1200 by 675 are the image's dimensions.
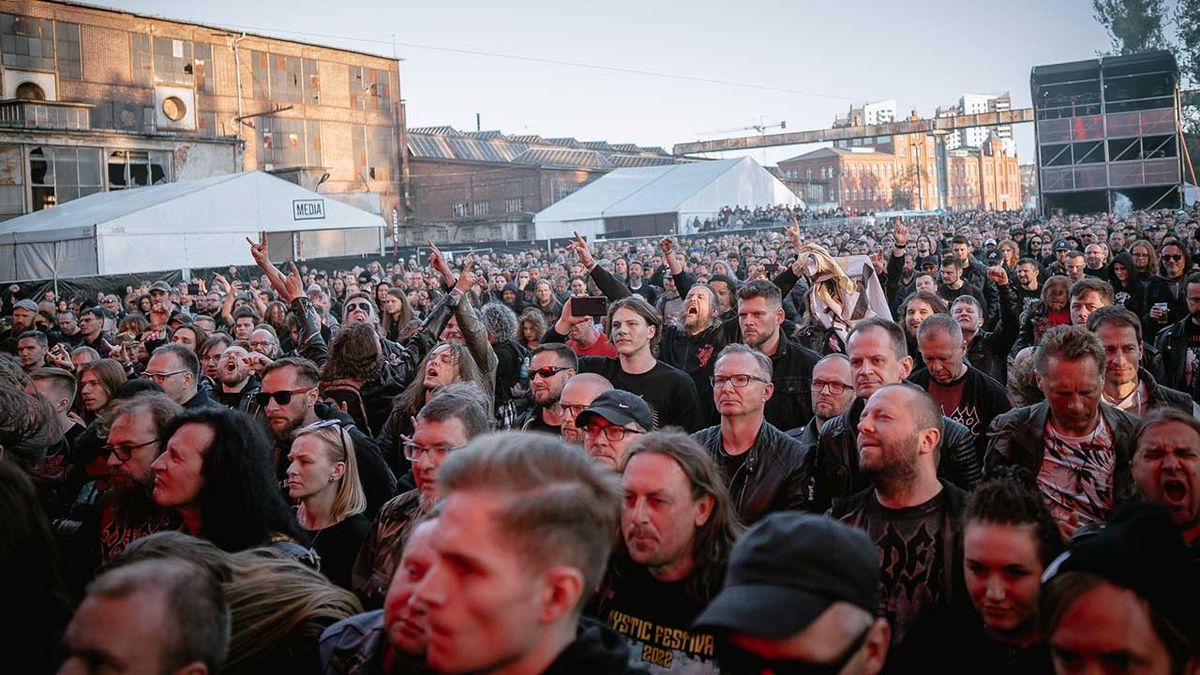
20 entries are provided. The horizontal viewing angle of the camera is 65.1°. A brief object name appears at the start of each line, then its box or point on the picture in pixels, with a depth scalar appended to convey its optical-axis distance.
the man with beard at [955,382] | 5.33
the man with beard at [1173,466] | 3.38
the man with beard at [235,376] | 6.88
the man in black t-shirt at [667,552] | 3.00
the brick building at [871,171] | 116.38
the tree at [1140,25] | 50.34
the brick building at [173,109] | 38.00
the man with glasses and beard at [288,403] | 5.45
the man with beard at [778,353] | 6.46
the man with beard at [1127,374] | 5.13
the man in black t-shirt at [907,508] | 3.25
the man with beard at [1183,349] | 6.90
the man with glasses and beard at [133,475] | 3.99
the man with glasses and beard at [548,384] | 5.85
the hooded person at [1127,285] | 9.73
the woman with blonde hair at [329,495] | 4.11
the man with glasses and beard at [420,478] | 3.65
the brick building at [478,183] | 54.03
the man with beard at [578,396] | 4.90
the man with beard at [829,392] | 5.37
